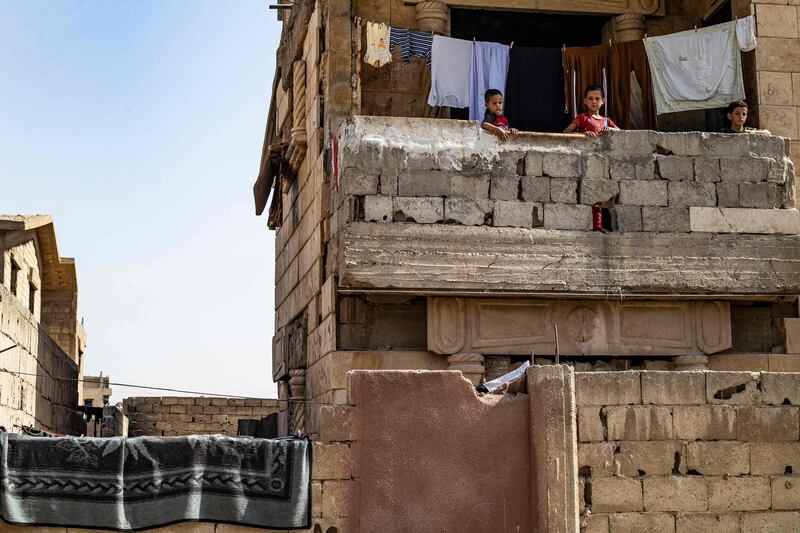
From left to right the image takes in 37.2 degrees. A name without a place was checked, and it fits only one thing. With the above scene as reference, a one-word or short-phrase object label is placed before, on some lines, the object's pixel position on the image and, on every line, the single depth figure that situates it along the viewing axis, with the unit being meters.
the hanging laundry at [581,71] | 15.21
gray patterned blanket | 8.57
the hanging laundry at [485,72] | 14.77
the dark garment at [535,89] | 15.20
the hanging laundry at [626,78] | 15.28
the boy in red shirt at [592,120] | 14.01
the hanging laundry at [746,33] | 14.65
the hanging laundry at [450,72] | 14.70
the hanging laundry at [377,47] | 14.60
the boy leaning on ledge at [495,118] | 13.68
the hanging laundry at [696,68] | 14.78
